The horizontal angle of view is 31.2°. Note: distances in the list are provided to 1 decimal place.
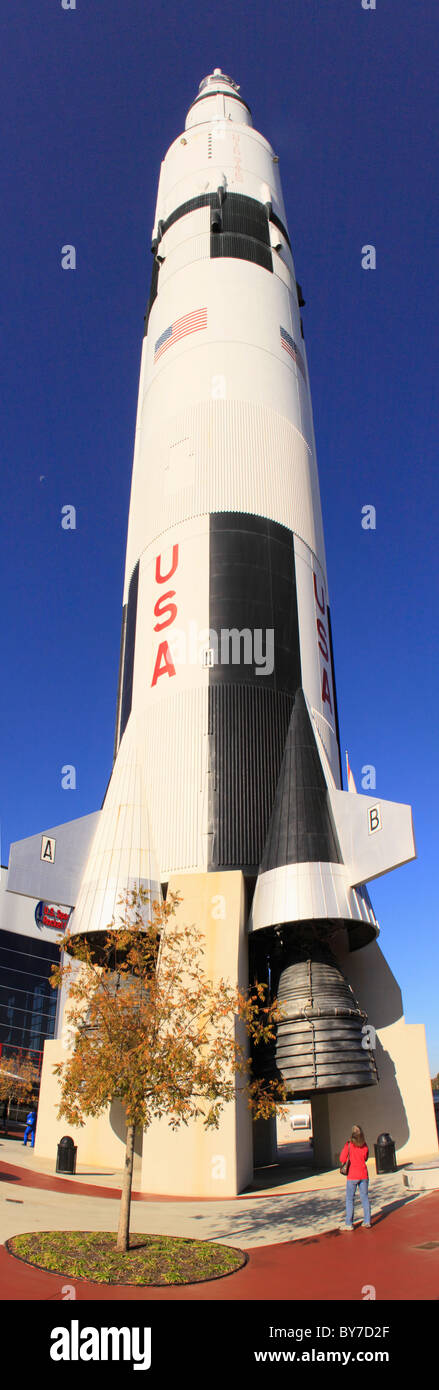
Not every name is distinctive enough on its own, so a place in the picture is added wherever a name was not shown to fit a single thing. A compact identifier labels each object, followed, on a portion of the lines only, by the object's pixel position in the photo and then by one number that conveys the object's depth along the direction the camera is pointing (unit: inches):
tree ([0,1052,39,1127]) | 1164.0
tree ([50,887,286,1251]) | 363.3
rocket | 678.5
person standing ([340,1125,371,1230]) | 389.4
